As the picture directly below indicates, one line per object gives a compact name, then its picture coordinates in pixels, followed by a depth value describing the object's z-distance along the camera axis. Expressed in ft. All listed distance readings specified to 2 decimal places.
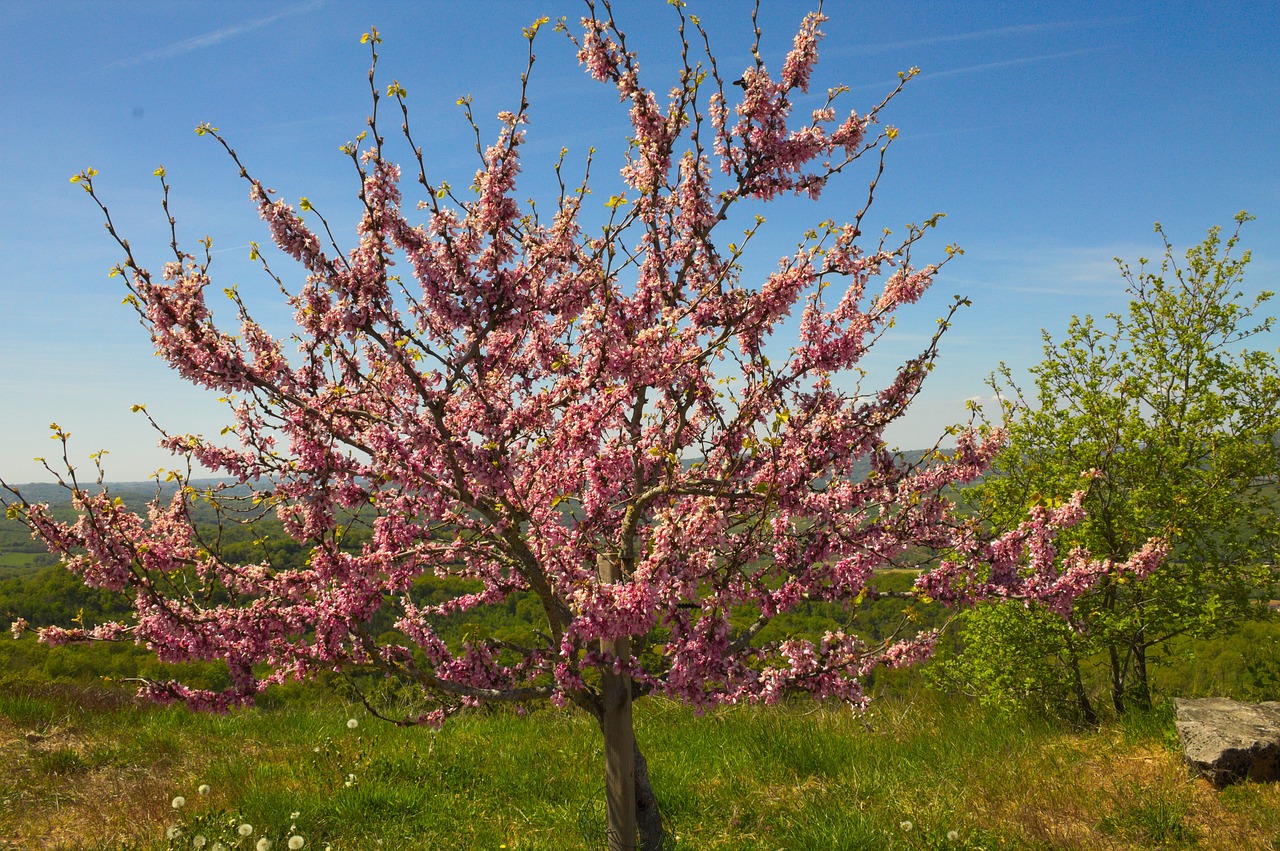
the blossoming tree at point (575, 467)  14.70
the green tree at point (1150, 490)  32.73
